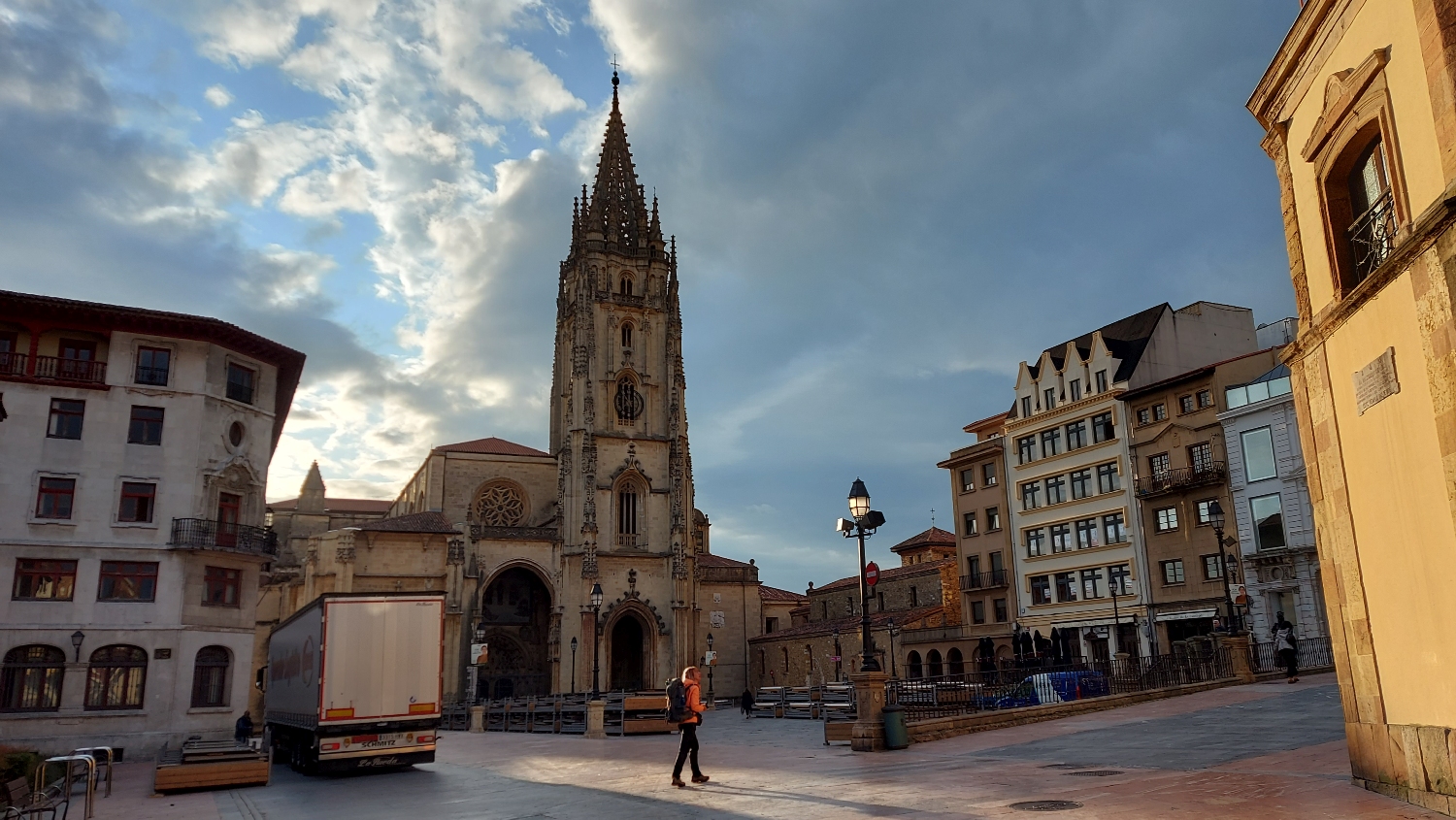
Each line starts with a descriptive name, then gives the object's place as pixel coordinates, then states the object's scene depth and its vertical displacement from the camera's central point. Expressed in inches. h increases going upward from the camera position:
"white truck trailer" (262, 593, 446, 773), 729.0 -23.7
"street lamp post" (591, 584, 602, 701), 1322.0 +52.1
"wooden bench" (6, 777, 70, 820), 401.1 -60.3
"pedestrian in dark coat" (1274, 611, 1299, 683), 936.9 -23.1
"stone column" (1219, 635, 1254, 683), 994.1 -34.2
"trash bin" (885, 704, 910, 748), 686.5 -65.5
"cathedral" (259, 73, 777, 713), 2116.1 +249.3
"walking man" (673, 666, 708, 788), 539.8 -47.5
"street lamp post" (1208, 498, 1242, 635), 1100.6 +117.8
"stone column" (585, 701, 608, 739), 1144.8 -87.5
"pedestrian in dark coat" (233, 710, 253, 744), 1244.1 -98.8
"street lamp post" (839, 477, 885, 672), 706.8 +81.7
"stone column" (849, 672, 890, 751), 687.7 -54.8
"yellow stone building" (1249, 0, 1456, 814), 329.1 +104.6
